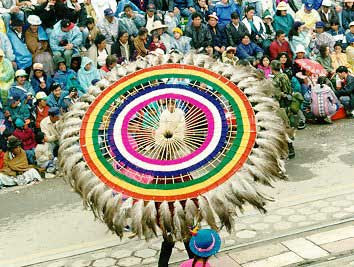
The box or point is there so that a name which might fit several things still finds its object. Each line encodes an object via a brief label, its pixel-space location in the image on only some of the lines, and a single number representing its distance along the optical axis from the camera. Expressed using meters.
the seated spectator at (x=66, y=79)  12.47
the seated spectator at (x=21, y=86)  11.72
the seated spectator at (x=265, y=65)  13.48
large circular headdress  5.64
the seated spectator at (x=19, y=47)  12.68
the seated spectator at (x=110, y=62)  12.70
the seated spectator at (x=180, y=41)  13.81
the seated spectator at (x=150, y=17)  14.21
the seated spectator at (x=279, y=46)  14.53
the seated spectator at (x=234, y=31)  14.41
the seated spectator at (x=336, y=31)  15.64
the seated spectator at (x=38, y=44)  12.70
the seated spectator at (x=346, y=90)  13.46
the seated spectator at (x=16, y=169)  10.70
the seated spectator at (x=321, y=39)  15.30
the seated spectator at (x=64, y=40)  12.81
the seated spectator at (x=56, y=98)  11.83
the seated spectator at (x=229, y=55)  13.79
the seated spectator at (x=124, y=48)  13.41
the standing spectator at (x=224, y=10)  15.10
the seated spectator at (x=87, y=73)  12.52
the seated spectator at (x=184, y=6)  14.97
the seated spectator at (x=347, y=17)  16.38
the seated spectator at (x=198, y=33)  14.10
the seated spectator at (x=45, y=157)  11.05
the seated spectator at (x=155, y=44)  13.51
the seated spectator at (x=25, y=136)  11.17
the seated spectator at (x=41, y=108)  11.67
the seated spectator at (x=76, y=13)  13.36
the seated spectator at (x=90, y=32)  13.28
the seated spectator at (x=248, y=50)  14.20
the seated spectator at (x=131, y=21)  13.66
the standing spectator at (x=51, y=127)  11.31
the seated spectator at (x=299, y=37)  15.08
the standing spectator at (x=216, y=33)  14.31
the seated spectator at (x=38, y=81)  12.30
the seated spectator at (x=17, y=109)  11.48
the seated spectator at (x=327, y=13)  16.28
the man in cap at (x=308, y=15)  16.11
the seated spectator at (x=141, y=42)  13.48
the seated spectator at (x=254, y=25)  14.92
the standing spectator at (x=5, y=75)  12.07
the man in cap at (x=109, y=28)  13.55
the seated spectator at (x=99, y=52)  13.18
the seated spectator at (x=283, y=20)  15.53
